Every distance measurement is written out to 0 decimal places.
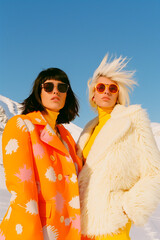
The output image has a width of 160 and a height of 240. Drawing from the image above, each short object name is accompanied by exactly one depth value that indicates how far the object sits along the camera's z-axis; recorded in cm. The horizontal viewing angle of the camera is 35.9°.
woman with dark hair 172
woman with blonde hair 223
